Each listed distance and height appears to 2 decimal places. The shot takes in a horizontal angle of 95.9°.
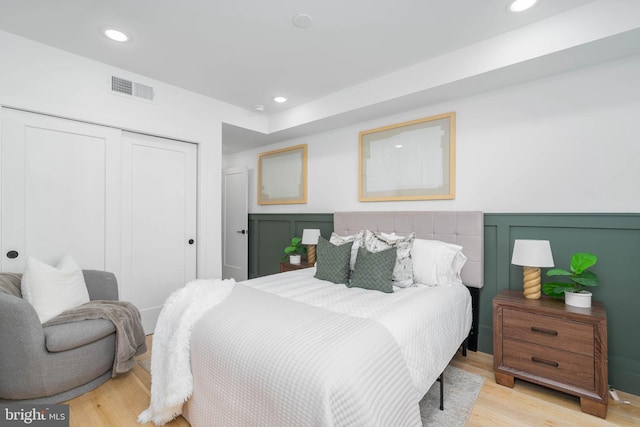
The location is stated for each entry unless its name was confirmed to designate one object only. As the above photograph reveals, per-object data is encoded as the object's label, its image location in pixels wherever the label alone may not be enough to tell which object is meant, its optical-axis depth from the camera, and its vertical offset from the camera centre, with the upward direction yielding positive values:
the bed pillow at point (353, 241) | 2.65 -0.30
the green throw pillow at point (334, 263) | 2.51 -0.46
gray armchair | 1.75 -0.93
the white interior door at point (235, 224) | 4.75 -0.22
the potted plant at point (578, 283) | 1.95 -0.48
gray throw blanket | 2.06 -0.82
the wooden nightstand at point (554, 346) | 1.79 -0.90
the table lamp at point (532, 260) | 2.08 -0.35
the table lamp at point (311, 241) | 3.62 -0.37
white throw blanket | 1.58 -0.80
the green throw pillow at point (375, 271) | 2.24 -0.47
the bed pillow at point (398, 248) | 2.39 -0.32
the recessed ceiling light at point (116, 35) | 2.25 +1.40
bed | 1.11 -0.66
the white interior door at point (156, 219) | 2.98 -0.09
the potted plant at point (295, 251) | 3.78 -0.54
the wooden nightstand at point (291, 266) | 3.64 -0.69
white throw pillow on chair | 2.05 -0.57
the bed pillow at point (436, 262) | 2.41 -0.43
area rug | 1.74 -1.26
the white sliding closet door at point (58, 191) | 2.31 +0.17
